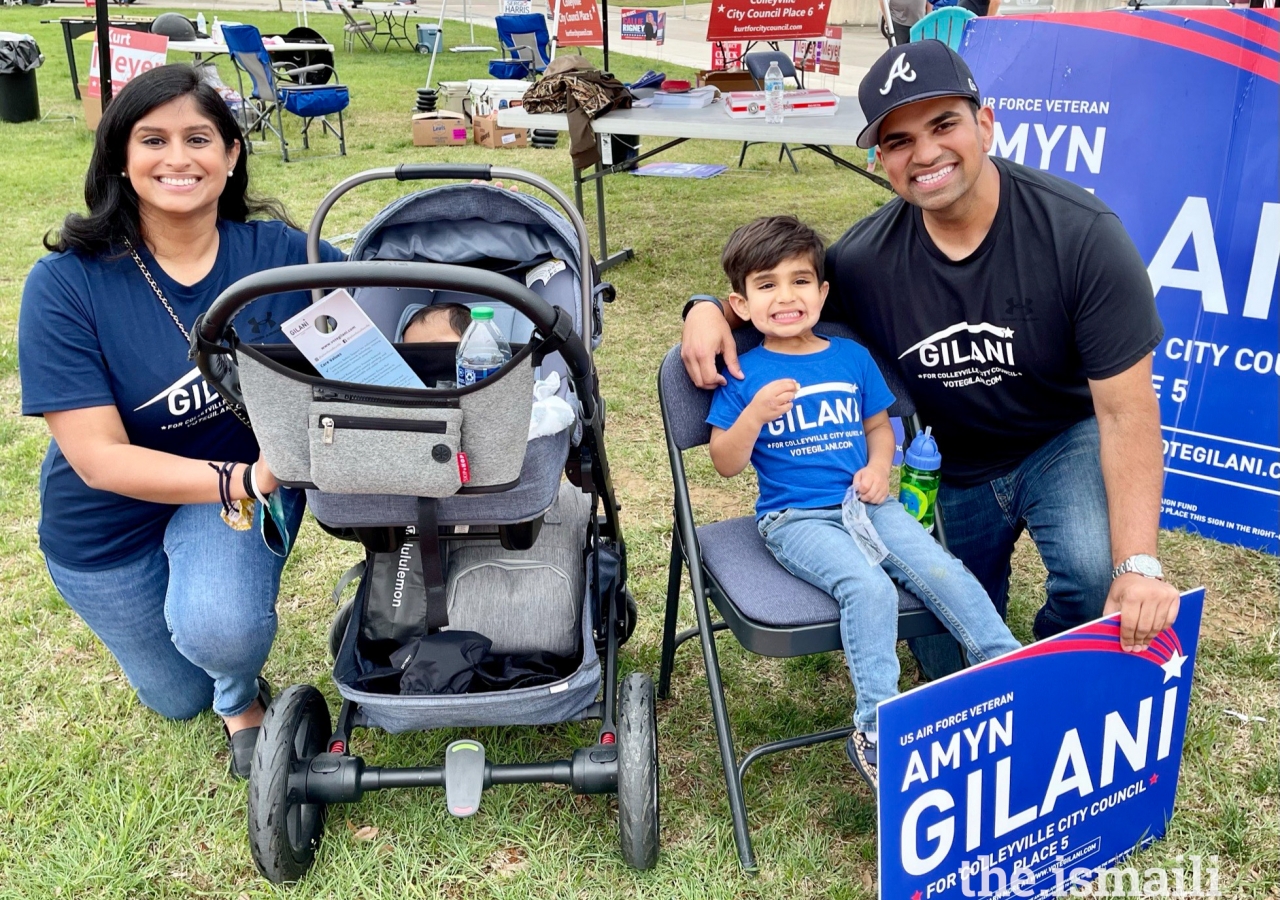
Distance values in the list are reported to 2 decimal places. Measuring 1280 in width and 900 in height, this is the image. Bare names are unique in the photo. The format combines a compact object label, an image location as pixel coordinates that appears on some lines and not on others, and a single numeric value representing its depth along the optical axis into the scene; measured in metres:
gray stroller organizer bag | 1.58
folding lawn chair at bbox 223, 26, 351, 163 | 9.28
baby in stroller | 2.15
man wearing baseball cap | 2.02
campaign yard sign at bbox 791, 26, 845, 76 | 9.36
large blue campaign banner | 2.93
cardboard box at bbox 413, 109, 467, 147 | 9.95
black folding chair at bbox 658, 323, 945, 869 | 1.94
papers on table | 5.83
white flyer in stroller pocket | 1.64
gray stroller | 1.58
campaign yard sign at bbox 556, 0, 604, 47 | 8.64
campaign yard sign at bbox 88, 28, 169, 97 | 5.57
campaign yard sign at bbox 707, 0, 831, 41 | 7.96
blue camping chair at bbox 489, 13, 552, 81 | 13.05
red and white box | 5.32
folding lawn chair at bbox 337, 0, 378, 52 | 18.77
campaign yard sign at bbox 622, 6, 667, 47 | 11.55
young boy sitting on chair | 1.98
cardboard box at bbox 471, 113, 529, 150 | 9.90
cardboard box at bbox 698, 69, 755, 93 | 6.98
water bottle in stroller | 1.78
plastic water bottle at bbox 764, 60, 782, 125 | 5.20
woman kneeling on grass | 2.03
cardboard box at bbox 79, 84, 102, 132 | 9.52
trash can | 10.38
